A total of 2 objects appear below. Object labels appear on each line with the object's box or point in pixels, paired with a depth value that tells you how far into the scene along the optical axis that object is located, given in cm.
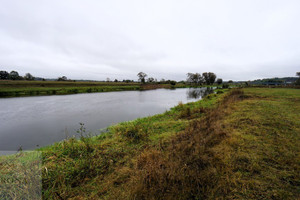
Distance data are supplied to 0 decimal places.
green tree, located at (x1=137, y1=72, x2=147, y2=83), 7619
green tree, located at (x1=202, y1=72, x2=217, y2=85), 8975
